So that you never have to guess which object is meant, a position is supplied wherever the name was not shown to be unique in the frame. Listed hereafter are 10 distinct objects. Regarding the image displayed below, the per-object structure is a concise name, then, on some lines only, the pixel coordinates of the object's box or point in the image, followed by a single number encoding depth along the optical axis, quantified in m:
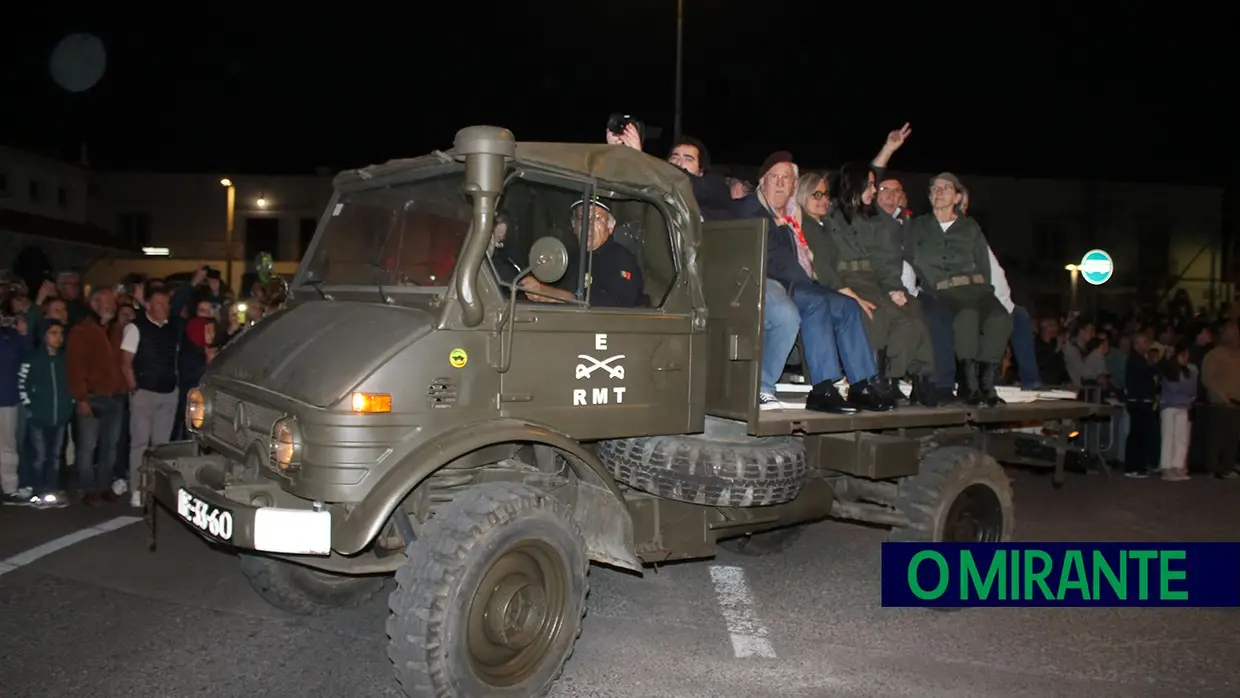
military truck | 4.27
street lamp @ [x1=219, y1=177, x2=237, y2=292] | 36.44
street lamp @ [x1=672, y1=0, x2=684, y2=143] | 16.36
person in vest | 8.93
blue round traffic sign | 17.69
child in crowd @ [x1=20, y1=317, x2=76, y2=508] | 8.79
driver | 5.03
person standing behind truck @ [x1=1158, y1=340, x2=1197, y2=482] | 12.83
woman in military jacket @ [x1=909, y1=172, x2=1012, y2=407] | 7.30
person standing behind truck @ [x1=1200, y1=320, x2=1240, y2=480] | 12.81
